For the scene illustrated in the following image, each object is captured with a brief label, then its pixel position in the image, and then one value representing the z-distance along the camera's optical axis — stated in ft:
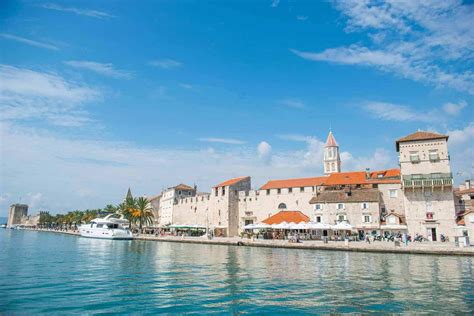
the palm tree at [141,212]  221.87
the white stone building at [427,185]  126.82
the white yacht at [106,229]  180.24
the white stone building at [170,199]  237.16
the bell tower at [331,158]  272.92
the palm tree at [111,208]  300.20
